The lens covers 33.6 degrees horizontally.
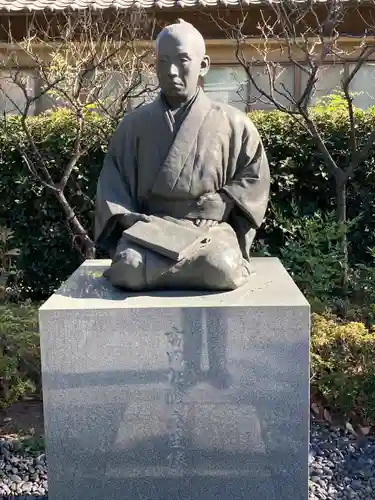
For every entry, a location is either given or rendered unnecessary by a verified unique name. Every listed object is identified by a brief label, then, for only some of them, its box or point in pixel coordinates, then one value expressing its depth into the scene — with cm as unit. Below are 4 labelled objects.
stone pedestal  237
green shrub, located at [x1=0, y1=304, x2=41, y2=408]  371
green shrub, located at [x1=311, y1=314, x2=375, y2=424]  344
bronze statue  253
